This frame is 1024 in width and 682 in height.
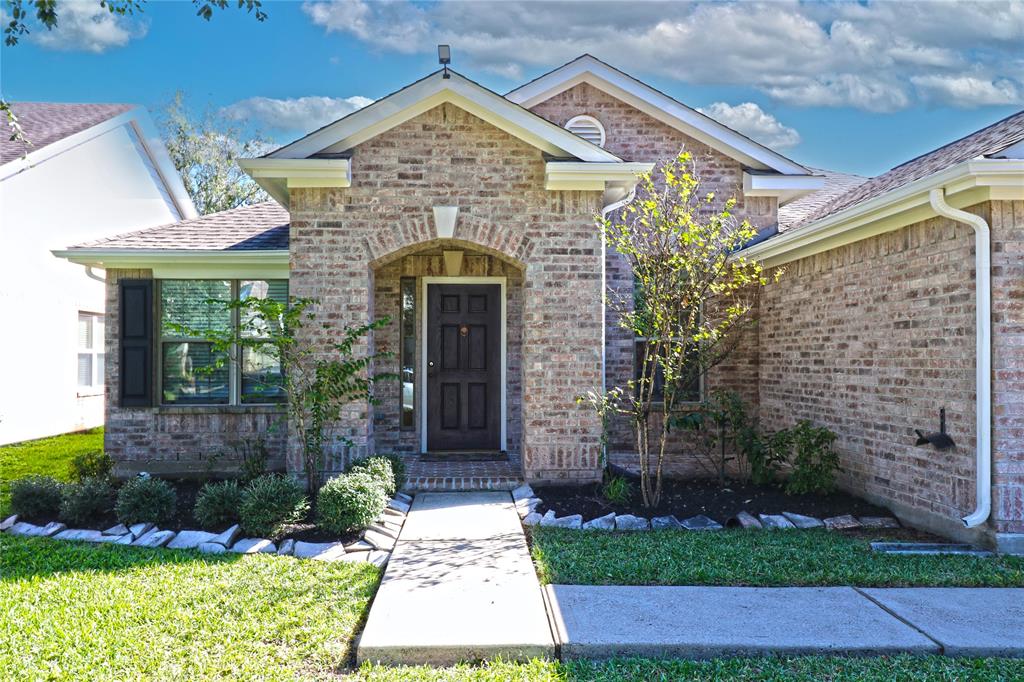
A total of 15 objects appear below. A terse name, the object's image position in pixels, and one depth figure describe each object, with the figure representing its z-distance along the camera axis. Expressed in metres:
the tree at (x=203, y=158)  24.03
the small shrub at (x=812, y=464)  7.19
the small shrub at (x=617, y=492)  6.93
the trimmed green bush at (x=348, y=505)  5.85
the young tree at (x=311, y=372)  7.09
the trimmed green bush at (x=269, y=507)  5.90
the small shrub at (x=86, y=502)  6.38
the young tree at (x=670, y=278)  6.71
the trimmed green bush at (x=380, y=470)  6.68
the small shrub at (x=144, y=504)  6.20
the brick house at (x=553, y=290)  5.62
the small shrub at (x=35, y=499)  6.52
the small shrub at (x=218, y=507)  6.12
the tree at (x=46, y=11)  4.35
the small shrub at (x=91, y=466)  8.13
